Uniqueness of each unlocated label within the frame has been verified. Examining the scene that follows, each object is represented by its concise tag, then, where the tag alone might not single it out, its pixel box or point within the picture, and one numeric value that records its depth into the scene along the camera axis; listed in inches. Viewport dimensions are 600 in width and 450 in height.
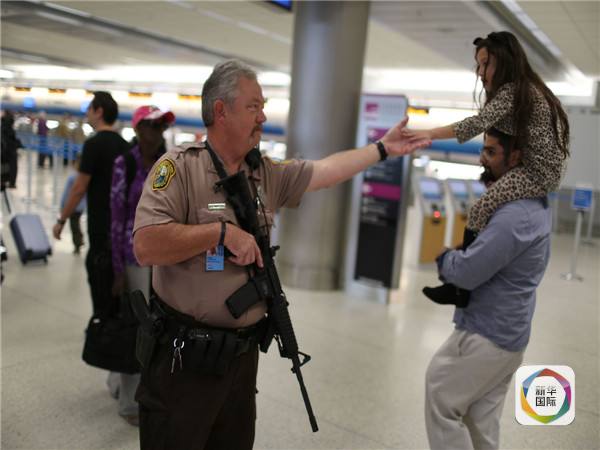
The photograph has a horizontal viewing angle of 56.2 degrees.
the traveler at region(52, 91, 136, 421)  129.9
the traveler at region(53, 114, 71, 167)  576.0
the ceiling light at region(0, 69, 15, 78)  1108.4
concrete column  228.7
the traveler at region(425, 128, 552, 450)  76.6
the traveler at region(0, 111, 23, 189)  187.6
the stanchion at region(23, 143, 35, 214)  359.3
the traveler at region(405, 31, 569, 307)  74.6
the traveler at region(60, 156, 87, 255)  261.7
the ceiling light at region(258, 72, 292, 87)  742.4
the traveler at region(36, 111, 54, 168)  665.7
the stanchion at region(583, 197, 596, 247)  451.9
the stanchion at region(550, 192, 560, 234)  501.7
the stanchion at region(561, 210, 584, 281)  305.0
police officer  63.1
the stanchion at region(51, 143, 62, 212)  365.2
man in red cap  112.0
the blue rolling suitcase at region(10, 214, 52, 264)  238.2
